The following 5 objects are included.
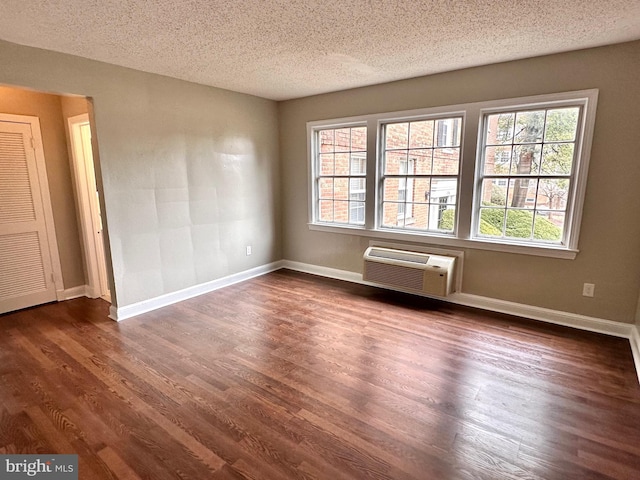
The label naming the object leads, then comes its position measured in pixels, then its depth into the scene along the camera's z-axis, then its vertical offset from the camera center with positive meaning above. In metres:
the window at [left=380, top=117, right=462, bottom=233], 3.75 +0.08
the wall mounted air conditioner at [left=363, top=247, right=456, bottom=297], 3.66 -1.02
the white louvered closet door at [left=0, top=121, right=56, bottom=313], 3.51 -0.45
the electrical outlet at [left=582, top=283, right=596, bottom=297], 3.12 -1.02
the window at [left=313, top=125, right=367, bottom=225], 4.47 +0.07
